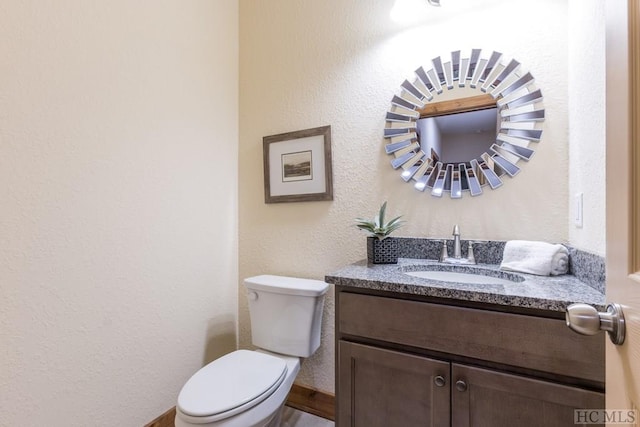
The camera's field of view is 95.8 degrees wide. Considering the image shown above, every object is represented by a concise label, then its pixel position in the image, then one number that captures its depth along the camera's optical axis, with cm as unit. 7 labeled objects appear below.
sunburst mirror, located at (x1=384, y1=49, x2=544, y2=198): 120
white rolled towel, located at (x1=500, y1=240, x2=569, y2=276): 103
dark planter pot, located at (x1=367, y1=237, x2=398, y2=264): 126
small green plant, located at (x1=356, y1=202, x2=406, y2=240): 129
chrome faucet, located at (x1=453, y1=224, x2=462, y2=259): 125
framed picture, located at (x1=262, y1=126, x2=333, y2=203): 159
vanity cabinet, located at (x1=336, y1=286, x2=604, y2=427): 74
